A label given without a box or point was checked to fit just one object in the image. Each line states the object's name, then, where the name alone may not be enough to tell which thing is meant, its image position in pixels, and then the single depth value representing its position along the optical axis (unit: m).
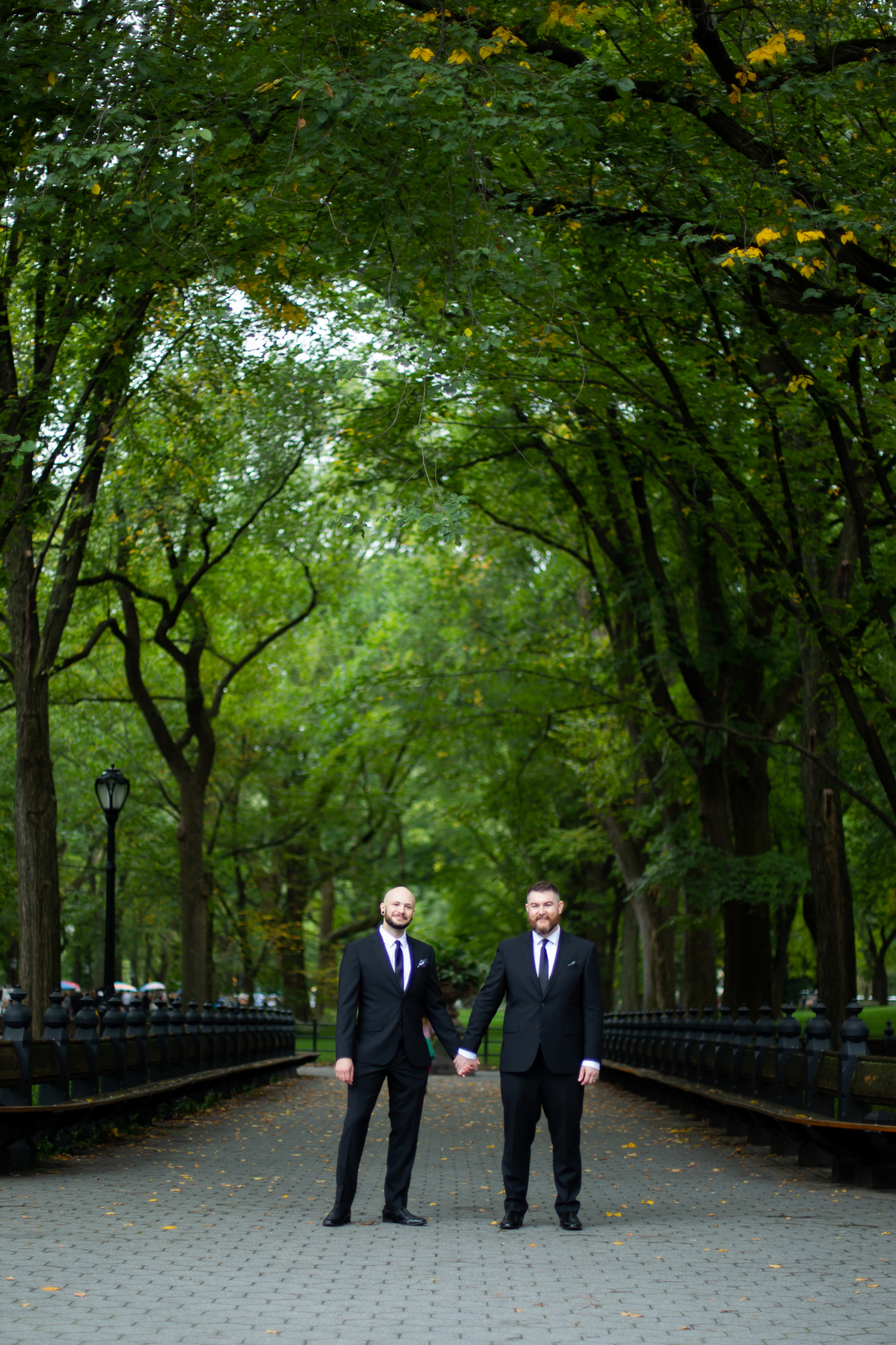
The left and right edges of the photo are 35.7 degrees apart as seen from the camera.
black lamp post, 17.25
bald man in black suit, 7.54
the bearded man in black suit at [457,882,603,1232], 7.54
